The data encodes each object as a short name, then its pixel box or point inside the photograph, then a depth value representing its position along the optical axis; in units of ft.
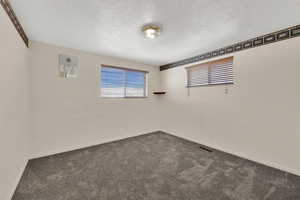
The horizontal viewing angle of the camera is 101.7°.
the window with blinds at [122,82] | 10.65
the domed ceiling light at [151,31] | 6.08
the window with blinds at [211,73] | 8.68
